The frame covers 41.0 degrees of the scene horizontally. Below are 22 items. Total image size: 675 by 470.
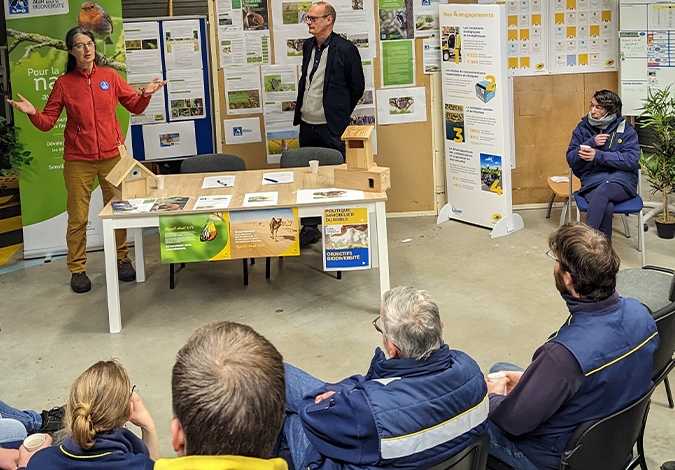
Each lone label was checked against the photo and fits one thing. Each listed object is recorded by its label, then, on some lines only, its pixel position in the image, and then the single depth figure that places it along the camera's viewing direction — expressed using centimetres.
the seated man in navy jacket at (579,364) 296
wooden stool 745
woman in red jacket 635
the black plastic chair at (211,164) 673
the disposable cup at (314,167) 634
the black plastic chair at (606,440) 292
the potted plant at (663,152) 711
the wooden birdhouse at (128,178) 580
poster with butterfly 550
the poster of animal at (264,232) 552
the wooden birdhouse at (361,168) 571
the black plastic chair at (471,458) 273
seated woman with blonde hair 261
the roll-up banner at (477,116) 725
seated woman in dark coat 657
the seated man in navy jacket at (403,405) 265
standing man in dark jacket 716
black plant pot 721
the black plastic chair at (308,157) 674
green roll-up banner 700
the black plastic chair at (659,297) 349
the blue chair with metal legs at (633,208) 655
